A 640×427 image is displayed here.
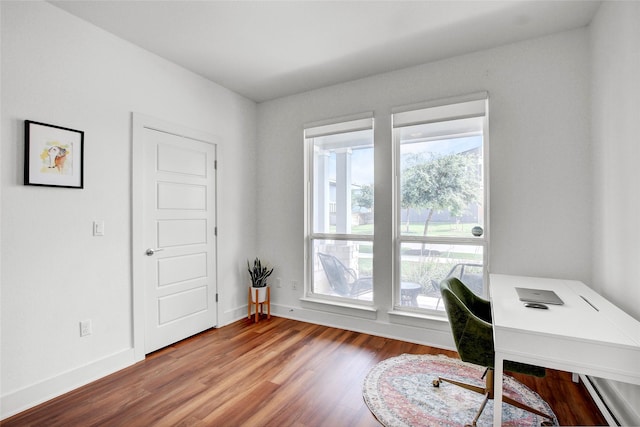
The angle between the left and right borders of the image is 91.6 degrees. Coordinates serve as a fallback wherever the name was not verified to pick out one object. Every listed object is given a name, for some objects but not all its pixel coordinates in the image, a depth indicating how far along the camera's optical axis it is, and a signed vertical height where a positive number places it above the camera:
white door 2.86 -0.22
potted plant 3.70 -0.78
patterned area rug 1.88 -1.24
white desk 1.30 -0.55
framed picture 2.08 +0.42
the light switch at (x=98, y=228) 2.43 -0.11
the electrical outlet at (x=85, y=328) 2.35 -0.86
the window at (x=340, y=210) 3.46 +0.05
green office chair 1.76 -0.75
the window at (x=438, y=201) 2.90 +0.13
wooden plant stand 3.70 -1.09
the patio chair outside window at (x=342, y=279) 3.49 -0.74
